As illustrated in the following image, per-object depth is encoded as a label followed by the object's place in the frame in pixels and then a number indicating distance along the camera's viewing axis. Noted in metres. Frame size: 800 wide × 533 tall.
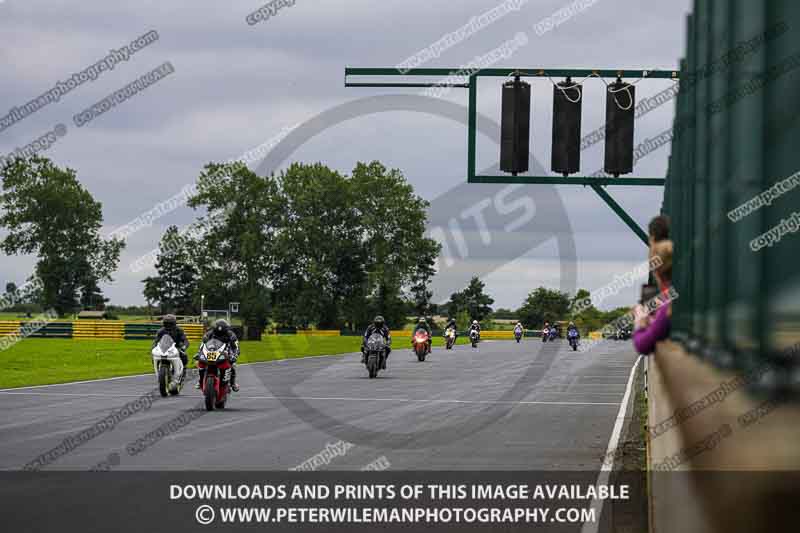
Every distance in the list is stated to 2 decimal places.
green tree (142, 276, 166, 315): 153.62
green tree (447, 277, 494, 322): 178.38
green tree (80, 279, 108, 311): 114.40
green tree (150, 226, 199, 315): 152.88
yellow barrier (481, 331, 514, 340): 120.62
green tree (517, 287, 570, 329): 181.50
